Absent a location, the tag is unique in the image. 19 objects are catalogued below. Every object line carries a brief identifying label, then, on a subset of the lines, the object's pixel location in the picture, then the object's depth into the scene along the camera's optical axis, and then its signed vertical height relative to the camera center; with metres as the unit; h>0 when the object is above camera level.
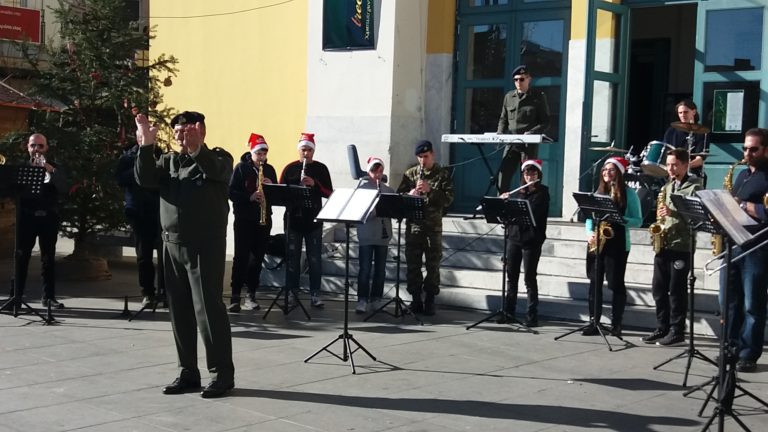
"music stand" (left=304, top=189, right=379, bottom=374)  8.73 -0.77
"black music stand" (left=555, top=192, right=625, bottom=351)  9.98 -0.86
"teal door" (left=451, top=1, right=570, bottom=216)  15.21 +0.88
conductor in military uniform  7.45 -0.89
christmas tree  13.97 +0.23
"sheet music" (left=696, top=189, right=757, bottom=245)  6.44 -0.51
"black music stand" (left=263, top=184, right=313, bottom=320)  11.17 -0.84
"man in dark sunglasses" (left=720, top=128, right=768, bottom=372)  8.56 -1.20
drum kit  11.99 -0.46
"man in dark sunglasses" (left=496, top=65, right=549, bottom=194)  13.09 +0.20
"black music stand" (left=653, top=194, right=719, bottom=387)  7.86 -0.69
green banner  15.76 +1.53
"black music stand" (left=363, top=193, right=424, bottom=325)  10.93 -0.89
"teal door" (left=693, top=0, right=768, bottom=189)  13.35 +0.80
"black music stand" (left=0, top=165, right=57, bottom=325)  10.72 -0.73
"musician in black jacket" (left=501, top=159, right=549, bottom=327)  11.02 -1.22
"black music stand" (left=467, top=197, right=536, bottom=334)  10.57 -0.93
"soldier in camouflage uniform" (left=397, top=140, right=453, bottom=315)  11.68 -1.22
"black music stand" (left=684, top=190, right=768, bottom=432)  6.44 -1.00
